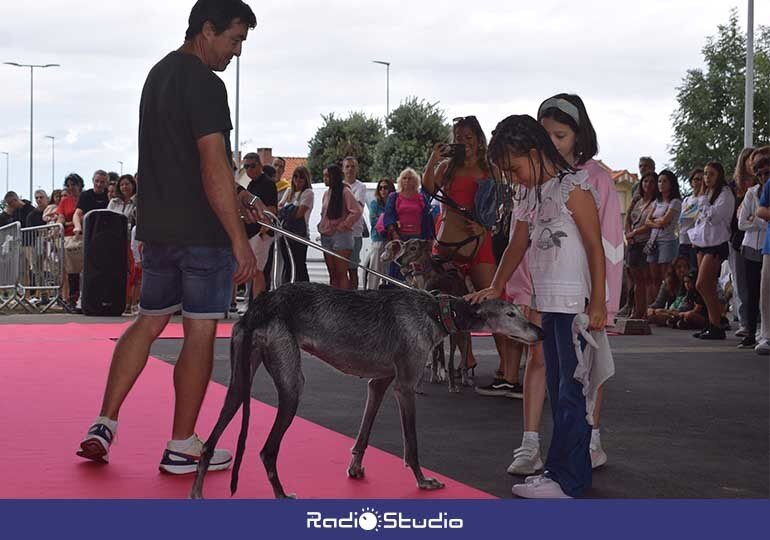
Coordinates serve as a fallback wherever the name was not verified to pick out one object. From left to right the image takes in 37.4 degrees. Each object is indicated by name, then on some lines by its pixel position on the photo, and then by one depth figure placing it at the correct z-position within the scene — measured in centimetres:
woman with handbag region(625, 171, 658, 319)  1554
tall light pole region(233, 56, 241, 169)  3534
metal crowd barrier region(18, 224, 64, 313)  1727
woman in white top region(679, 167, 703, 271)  1512
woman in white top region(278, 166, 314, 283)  1569
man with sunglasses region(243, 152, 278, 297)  1406
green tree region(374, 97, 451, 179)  5697
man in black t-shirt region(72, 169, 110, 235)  1669
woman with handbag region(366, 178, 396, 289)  1515
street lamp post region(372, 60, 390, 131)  5916
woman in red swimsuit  846
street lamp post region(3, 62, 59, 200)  4635
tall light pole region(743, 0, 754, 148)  2619
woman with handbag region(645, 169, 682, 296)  1506
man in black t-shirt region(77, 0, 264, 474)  502
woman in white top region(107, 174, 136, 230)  1655
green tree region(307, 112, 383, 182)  6228
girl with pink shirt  524
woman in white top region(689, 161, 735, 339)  1288
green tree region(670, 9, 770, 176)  6012
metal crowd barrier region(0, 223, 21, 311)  1734
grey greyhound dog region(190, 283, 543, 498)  451
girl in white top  489
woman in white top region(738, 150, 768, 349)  1168
